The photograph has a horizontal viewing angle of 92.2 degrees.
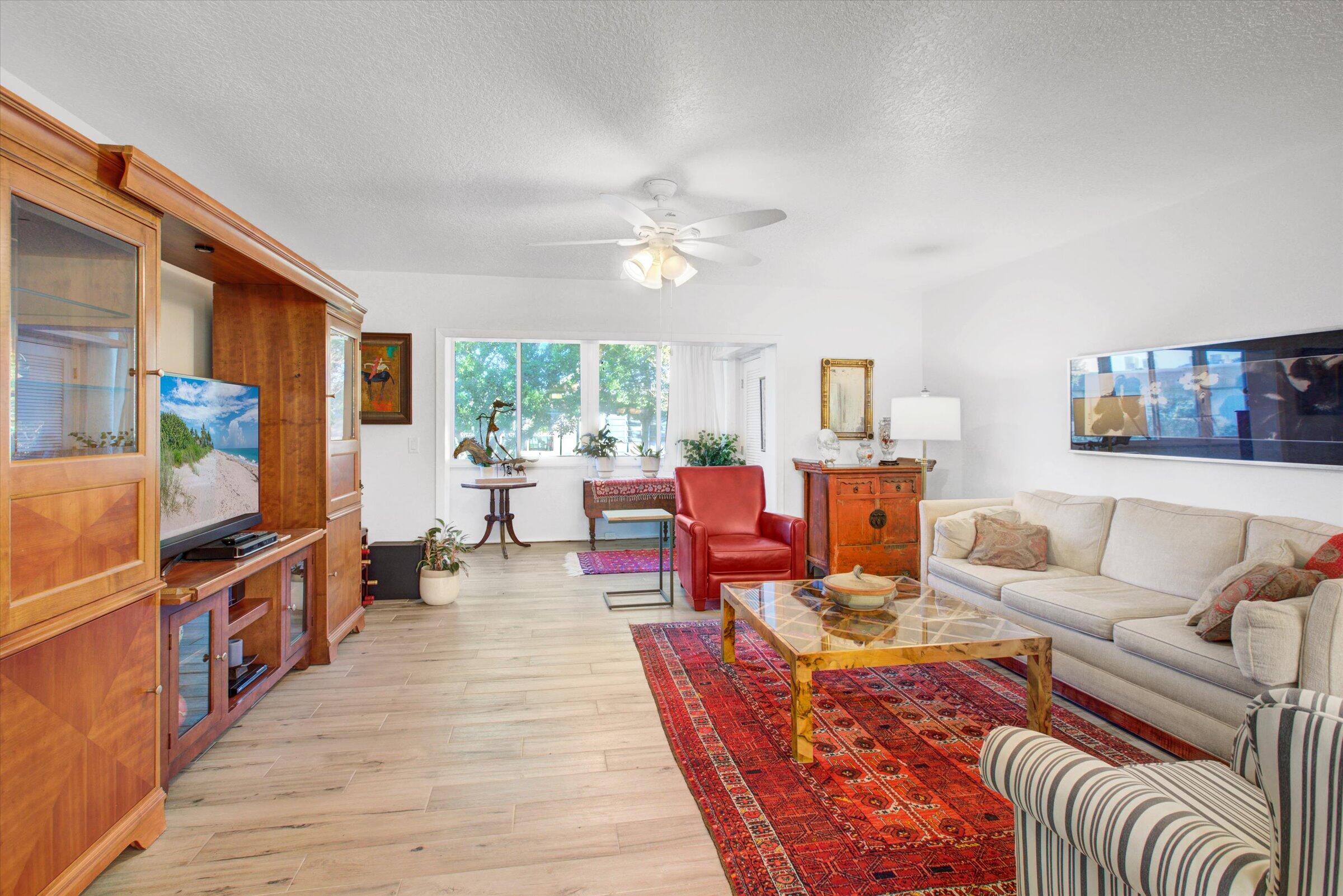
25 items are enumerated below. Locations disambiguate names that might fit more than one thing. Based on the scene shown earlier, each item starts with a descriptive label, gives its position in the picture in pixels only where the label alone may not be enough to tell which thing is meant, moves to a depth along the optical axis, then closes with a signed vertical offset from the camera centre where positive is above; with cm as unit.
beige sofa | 197 -65
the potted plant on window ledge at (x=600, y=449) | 722 +4
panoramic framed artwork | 282 +24
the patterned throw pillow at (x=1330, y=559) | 218 -38
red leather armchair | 410 -56
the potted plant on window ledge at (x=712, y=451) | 711 +2
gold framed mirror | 573 +48
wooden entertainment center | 143 -19
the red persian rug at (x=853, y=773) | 172 -109
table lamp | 468 +23
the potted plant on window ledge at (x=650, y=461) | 728 -10
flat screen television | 226 -2
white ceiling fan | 300 +105
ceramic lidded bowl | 264 -58
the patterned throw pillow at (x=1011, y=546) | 348 -52
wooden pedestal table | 605 -56
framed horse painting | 521 +61
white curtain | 774 +67
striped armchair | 79 -61
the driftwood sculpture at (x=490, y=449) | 627 +5
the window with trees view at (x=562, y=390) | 712 +72
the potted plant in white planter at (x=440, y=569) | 432 -78
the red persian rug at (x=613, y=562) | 551 -99
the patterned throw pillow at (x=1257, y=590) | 217 -48
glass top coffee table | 224 -68
